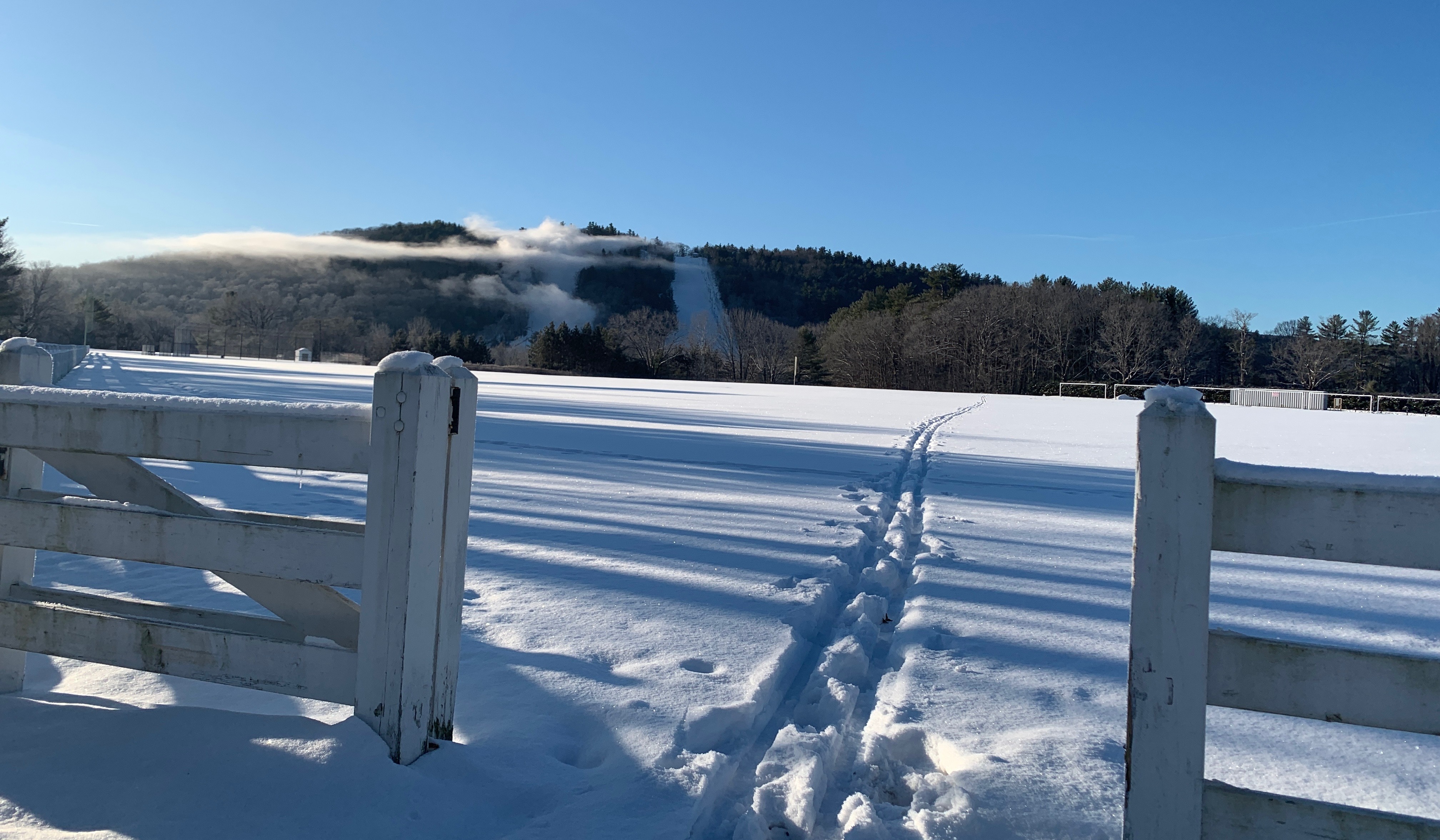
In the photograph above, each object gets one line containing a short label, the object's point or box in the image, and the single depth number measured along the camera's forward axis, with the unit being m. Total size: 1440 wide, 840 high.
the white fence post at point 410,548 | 1.73
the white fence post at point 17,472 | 2.07
